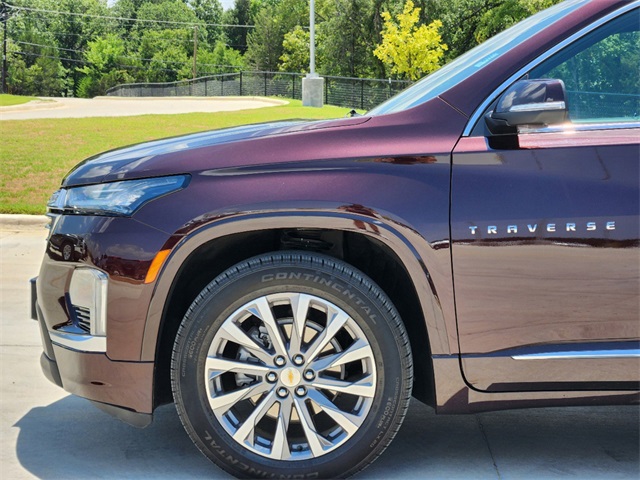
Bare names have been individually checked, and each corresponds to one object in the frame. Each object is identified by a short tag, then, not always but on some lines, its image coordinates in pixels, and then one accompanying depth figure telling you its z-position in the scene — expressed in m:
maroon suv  3.00
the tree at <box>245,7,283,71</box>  77.31
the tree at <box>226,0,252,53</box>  103.75
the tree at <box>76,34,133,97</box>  88.50
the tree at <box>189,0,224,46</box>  107.81
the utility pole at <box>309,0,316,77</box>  28.61
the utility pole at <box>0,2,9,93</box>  87.97
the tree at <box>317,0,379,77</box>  59.47
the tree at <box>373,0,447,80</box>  38.56
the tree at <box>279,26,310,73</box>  70.00
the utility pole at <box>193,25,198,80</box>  81.44
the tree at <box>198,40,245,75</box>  88.07
